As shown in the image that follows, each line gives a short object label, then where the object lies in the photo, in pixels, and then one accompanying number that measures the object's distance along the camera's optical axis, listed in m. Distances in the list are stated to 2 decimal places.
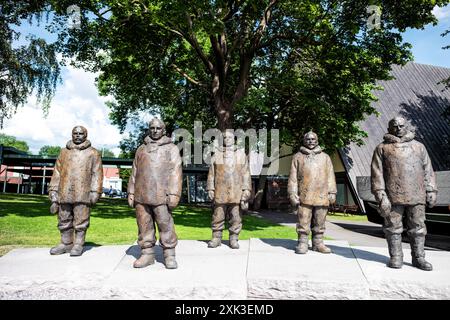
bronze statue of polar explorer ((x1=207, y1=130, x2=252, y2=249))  6.29
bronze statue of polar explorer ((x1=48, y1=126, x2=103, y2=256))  5.50
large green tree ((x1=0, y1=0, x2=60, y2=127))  14.69
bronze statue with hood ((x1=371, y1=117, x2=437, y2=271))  4.98
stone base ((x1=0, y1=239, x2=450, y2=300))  3.95
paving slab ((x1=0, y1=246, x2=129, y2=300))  3.96
